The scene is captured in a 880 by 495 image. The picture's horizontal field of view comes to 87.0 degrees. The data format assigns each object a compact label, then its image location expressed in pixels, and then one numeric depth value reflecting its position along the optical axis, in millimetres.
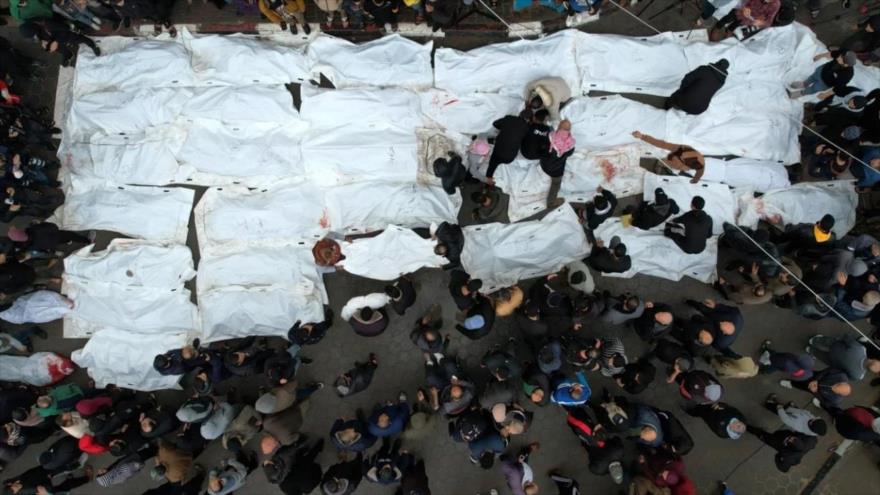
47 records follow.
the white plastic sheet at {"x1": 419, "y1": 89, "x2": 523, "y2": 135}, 7262
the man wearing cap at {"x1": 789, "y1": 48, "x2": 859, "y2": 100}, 6703
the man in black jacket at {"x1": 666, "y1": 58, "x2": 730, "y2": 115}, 6633
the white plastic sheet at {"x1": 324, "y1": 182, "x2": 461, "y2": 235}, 7102
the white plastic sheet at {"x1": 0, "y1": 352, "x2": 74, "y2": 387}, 7172
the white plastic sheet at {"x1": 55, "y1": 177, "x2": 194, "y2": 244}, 7176
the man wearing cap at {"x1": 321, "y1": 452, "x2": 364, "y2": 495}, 5969
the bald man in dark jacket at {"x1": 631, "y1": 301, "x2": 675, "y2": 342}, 6254
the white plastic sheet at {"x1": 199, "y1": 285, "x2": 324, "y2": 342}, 7160
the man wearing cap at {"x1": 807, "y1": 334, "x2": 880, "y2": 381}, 6438
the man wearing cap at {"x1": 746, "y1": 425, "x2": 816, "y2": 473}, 6195
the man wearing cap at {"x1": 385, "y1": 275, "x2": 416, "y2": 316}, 6250
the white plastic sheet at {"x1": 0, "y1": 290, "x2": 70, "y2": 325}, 7016
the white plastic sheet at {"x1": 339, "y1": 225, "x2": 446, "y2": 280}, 7082
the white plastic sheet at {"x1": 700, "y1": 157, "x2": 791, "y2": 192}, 7305
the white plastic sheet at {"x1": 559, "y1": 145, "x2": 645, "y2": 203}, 7316
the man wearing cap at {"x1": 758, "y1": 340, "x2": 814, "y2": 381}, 6457
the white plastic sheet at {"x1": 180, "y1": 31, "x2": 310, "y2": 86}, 7207
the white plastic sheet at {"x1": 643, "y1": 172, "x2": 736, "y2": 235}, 7312
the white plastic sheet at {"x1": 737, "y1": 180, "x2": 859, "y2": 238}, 7309
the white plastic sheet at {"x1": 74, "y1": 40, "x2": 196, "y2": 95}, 7230
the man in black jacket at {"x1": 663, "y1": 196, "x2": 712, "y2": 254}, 6453
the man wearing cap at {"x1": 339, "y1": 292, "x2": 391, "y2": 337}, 6250
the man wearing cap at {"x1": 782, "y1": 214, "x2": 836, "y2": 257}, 6383
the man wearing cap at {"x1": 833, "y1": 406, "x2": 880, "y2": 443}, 6270
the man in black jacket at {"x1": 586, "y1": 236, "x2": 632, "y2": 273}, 6445
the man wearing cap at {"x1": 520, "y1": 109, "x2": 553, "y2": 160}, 6359
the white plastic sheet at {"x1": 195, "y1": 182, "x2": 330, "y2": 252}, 7082
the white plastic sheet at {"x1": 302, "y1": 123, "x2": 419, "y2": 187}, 7027
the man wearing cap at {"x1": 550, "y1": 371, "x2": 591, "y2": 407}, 6270
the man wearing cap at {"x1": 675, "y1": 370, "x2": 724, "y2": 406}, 5934
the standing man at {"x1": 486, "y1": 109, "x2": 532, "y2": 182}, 6328
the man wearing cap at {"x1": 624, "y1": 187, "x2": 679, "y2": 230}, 6629
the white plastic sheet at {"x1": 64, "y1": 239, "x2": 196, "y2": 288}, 7129
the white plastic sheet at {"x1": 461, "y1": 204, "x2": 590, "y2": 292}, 7273
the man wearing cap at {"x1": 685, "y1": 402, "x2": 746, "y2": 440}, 6230
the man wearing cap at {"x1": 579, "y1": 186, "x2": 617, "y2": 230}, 6633
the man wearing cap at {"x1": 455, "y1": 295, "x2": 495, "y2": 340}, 6109
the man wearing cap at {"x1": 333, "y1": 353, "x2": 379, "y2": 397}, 6391
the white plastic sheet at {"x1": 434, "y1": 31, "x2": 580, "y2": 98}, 7270
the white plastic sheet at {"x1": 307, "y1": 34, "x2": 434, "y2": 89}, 7250
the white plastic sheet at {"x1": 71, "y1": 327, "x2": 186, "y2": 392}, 7148
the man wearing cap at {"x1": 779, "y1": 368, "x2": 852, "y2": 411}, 6133
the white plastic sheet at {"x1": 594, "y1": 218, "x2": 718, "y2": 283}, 7266
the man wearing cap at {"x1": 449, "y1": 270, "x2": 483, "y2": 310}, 6238
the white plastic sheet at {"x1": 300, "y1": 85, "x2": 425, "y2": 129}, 7098
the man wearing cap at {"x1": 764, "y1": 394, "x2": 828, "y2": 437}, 6250
